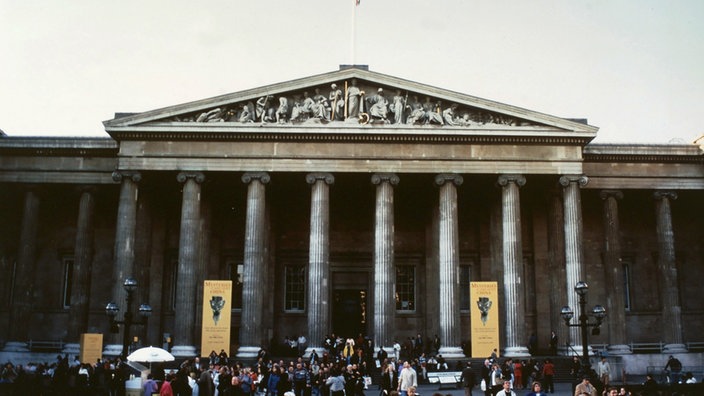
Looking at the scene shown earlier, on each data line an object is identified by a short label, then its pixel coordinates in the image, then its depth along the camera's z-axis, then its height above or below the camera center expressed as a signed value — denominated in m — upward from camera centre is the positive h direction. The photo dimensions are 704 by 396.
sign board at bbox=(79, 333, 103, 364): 31.45 -1.00
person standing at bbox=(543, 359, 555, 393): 29.67 -1.92
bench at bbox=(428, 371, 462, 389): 31.53 -2.15
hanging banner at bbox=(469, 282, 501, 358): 34.16 +0.41
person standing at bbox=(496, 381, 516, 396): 16.14 -1.38
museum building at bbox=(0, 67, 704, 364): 36.19 +5.57
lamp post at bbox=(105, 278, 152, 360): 25.20 +0.40
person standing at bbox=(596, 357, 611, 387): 29.65 -1.68
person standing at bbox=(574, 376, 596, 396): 16.81 -1.40
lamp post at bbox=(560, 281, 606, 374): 24.34 +0.37
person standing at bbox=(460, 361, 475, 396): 22.98 -1.66
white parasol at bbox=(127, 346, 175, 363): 24.39 -1.05
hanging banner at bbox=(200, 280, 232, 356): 33.78 +0.39
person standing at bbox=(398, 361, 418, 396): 21.42 -1.49
